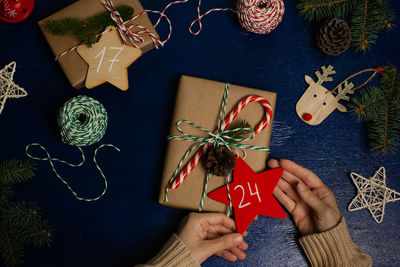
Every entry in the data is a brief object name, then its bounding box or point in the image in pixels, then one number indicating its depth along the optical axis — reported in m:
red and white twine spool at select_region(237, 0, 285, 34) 0.71
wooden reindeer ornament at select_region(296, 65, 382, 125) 0.75
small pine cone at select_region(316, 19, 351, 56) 0.72
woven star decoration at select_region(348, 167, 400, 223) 0.74
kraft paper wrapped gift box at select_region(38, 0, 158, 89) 0.71
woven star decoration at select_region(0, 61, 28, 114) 0.73
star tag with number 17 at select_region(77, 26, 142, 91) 0.71
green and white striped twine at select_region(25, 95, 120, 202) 0.67
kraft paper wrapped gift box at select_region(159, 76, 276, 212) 0.71
